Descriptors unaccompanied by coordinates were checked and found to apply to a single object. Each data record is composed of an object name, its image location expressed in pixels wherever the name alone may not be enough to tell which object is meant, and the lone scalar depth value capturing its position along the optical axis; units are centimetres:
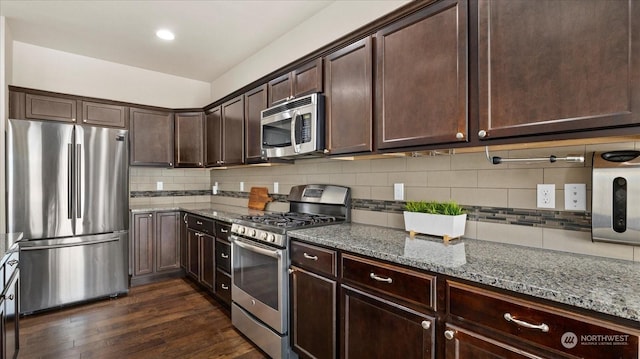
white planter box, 174
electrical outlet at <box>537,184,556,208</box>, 151
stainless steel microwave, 230
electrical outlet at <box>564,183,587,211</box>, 142
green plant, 179
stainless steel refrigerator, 290
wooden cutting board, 354
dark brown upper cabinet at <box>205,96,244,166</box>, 337
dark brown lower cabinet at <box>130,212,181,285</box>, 375
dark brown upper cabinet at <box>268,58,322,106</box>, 235
